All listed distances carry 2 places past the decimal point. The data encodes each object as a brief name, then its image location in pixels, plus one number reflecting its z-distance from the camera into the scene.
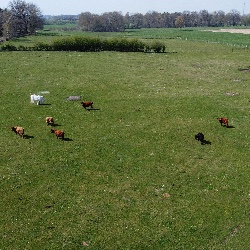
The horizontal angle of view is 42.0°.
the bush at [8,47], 75.29
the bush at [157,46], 77.75
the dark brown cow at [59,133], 25.69
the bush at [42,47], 77.06
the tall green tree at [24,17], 138.14
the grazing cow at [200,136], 25.78
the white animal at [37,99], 34.75
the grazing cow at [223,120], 28.90
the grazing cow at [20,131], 26.03
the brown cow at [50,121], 28.66
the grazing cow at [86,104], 32.91
